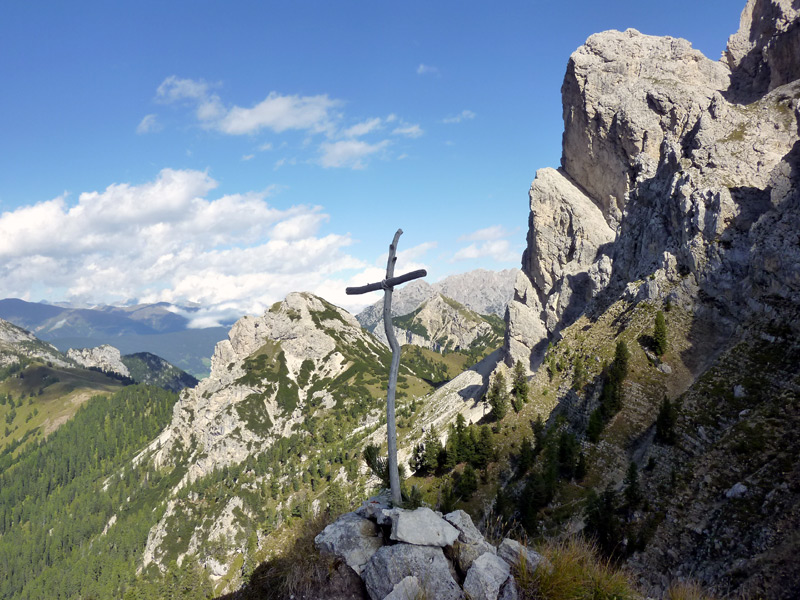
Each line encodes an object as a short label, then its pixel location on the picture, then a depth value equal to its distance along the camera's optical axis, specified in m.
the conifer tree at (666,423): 41.25
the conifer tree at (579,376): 59.70
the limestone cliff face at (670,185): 51.78
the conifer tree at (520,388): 67.25
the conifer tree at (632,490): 35.78
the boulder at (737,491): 29.11
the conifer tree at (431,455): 68.00
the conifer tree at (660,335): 52.31
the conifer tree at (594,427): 49.47
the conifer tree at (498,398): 68.00
